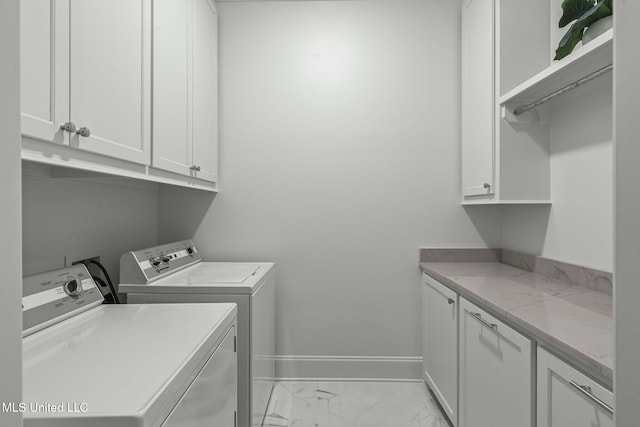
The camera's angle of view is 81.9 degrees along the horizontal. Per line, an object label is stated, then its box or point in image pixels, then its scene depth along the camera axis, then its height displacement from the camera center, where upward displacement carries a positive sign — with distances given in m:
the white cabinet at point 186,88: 1.60 +0.65
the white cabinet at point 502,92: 1.97 +0.64
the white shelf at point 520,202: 2.00 +0.07
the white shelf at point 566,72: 1.32 +0.60
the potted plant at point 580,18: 1.39 +0.76
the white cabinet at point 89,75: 0.89 +0.41
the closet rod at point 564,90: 1.44 +0.55
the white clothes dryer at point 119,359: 0.71 -0.36
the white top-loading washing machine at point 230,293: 1.70 -0.37
